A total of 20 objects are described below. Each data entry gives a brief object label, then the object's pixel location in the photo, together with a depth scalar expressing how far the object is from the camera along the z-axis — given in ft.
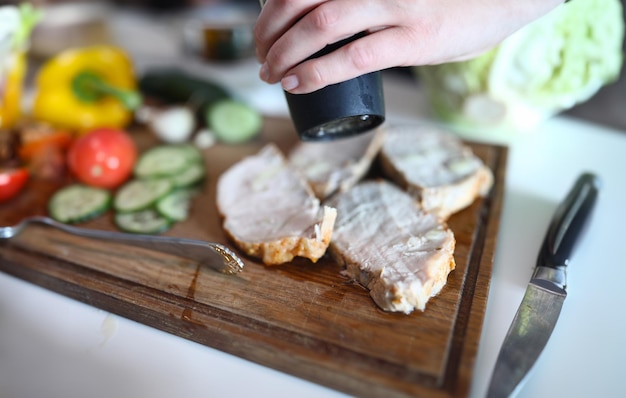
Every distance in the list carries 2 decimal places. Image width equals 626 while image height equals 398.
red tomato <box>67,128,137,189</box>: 1.55
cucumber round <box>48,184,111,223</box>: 1.46
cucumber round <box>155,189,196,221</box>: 1.43
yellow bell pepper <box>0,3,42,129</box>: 1.71
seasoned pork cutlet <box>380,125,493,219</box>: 1.37
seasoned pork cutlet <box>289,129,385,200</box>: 1.44
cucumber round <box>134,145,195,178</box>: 1.58
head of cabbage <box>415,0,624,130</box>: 1.58
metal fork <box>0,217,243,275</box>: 1.23
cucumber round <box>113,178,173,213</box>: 1.47
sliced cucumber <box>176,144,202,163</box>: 1.62
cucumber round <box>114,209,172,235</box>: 1.40
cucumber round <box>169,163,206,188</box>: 1.53
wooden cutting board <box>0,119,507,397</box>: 1.06
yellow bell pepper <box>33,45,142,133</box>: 1.86
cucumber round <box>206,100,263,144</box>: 1.75
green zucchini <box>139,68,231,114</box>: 1.89
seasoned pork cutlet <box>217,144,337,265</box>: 1.24
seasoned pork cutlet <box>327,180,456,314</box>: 1.14
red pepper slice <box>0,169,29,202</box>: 1.51
